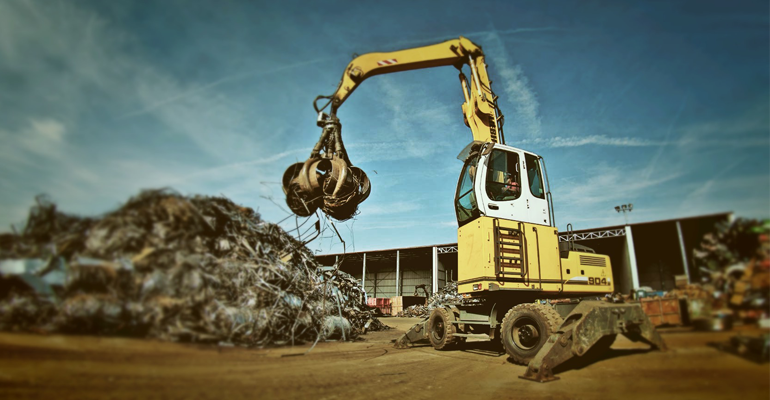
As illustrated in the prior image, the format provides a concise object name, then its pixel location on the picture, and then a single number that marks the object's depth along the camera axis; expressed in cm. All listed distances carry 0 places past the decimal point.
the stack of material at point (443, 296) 2364
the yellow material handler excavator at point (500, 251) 413
